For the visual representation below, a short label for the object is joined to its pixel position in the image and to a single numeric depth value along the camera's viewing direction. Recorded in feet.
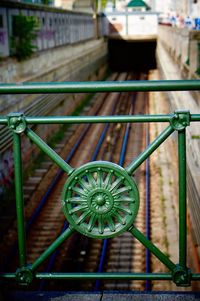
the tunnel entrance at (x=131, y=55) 138.51
